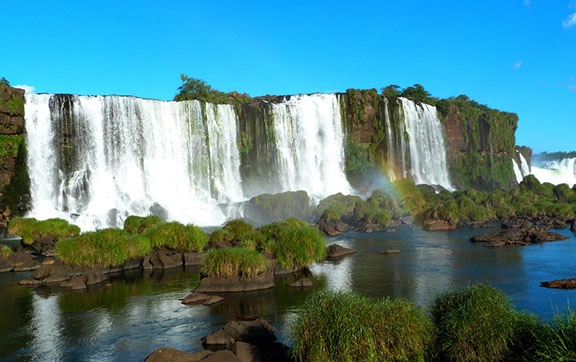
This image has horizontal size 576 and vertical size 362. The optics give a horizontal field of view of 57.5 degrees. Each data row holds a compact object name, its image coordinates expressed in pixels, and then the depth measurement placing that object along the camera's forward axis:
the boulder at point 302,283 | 23.24
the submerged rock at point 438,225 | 50.38
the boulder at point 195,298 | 20.83
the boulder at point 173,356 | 12.49
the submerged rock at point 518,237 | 36.84
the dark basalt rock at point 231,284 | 22.56
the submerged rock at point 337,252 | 33.34
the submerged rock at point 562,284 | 21.53
